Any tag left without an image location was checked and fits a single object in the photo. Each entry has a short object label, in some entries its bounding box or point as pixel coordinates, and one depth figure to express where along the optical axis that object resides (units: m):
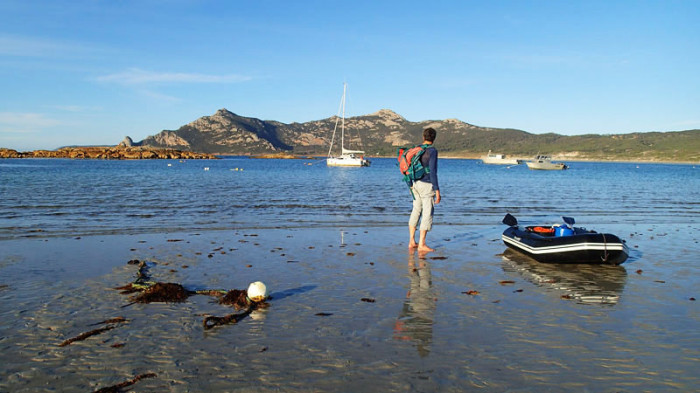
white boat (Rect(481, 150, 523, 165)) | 152.38
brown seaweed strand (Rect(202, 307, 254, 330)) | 6.46
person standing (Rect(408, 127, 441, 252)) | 11.34
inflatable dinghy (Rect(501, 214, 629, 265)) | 10.34
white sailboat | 103.50
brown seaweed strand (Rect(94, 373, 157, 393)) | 4.65
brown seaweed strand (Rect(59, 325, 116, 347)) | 5.81
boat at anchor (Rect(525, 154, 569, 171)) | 108.56
